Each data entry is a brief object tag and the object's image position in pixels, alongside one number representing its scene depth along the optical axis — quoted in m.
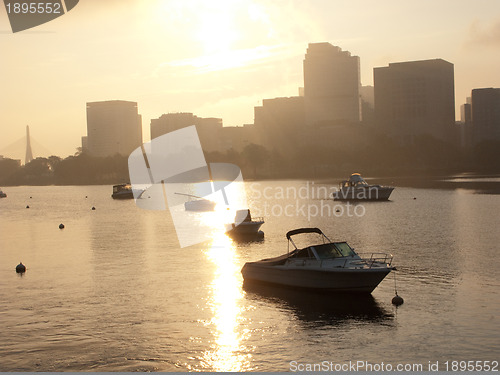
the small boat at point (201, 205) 140.75
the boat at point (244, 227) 84.44
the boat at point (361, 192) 152.62
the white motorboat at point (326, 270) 44.66
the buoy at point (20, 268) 62.28
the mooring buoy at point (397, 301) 43.34
